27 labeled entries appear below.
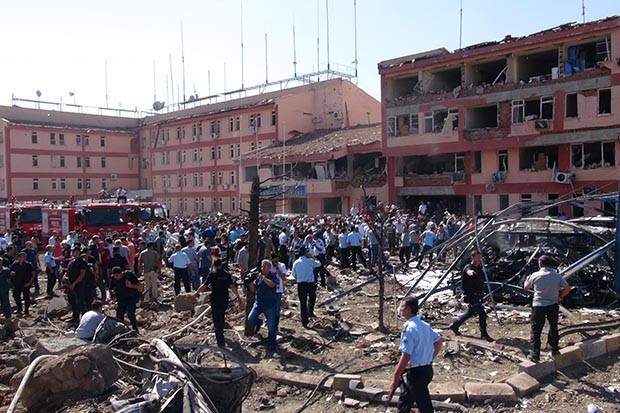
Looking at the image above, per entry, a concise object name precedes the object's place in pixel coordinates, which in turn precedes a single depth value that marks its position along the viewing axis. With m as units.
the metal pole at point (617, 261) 12.19
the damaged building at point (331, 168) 36.00
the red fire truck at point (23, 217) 29.36
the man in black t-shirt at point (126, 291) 10.88
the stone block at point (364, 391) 7.51
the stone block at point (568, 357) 8.46
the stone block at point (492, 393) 7.24
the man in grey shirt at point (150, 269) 14.46
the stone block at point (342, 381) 7.80
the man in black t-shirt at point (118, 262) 12.31
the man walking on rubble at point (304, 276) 11.34
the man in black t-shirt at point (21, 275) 13.16
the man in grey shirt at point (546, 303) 8.38
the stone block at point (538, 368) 7.95
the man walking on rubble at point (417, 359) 5.81
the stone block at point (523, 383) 7.41
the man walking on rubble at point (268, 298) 9.77
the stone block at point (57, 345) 7.98
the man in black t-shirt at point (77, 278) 11.90
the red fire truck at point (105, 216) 26.73
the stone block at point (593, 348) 8.92
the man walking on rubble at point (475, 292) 10.09
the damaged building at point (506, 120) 26.19
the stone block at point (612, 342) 9.27
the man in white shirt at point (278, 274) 10.05
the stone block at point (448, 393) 7.30
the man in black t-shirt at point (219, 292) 9.84
